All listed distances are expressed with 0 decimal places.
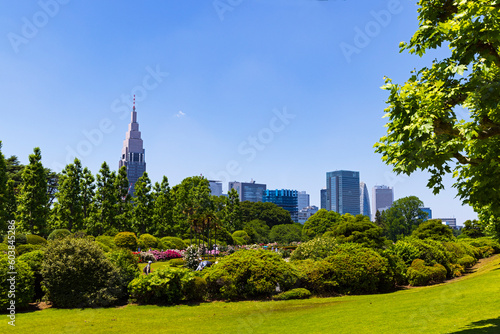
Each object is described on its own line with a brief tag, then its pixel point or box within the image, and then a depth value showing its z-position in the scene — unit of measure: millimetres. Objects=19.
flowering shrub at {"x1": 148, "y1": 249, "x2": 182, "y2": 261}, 32844
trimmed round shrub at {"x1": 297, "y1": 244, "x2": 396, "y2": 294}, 17750
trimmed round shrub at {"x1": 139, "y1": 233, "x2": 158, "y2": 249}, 37184
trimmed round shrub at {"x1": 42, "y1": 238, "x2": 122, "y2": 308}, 14602
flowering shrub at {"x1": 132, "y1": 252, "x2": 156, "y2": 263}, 30062
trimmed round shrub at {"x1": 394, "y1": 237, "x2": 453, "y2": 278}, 23281
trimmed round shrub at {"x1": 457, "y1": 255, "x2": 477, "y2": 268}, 27297
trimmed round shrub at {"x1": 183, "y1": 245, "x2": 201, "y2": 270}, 25047
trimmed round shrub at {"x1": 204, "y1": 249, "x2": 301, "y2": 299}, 16250
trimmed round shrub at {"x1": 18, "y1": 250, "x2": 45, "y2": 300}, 15126
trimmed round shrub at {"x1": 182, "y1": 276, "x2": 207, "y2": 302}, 15711
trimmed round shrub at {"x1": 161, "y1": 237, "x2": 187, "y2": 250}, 39062
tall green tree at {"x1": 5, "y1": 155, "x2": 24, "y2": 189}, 52672
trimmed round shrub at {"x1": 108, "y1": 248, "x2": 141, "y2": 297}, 15906
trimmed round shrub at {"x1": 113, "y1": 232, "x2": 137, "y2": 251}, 32812
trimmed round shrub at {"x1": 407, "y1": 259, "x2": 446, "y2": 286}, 20828
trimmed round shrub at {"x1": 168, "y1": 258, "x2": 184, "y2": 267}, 28106
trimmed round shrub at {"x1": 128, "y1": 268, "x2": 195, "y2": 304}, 15184
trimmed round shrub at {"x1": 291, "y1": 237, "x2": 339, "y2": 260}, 21406
